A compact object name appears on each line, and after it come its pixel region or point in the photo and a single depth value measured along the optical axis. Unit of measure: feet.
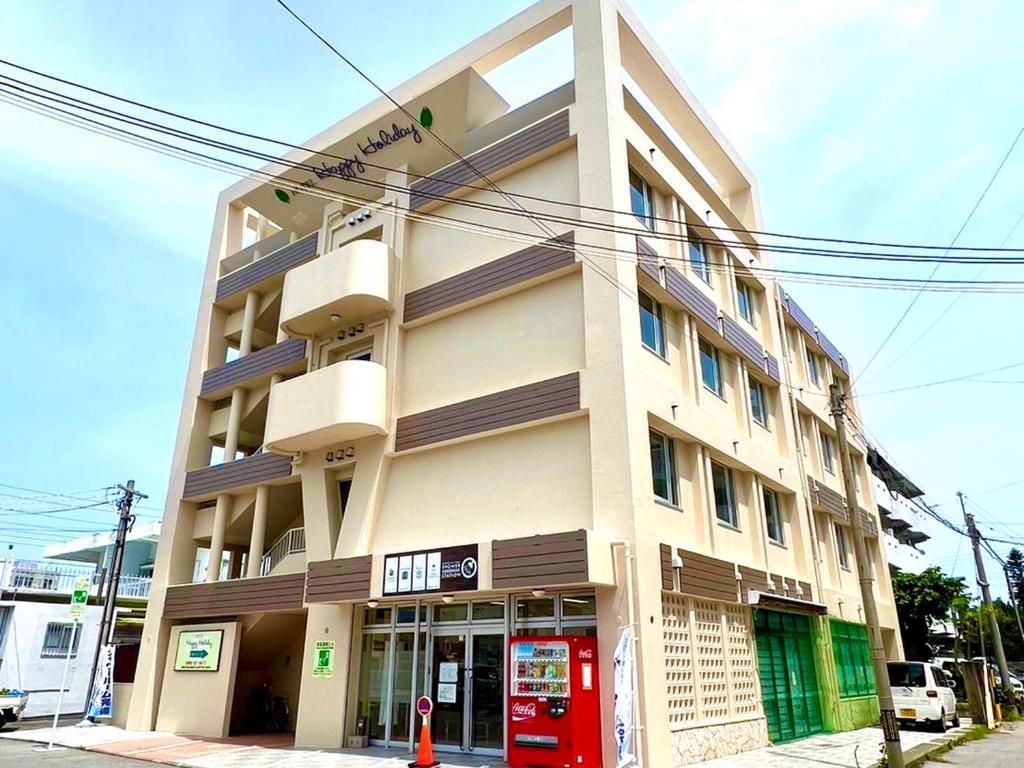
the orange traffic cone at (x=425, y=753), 34.24
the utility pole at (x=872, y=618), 33.81
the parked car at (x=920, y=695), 58.08
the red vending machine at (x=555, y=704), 34.42
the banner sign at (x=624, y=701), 33.18
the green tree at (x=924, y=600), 117.08
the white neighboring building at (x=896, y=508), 117.29
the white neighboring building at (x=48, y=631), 79.51
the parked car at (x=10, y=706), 58.70
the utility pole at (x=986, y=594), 87.76
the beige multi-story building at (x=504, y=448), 40.27
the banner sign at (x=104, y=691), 58.85
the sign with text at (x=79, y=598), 49.92
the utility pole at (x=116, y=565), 66.81
